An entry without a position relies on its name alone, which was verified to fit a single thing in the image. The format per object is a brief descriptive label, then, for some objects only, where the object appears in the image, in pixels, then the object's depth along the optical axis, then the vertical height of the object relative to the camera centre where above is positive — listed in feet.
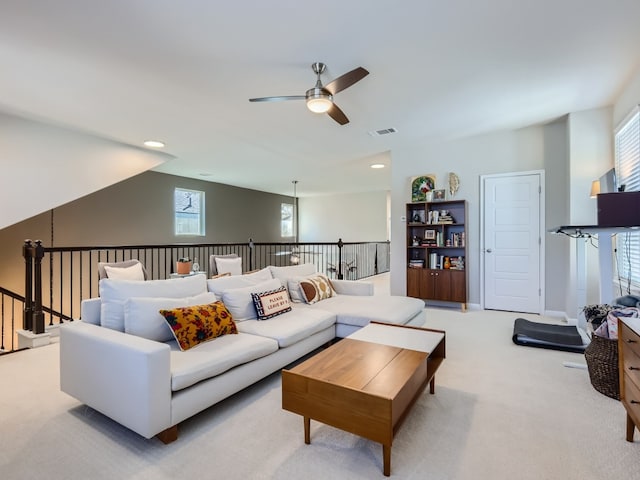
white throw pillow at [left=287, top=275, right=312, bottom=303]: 12.25 -1.88
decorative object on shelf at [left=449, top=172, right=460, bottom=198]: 17.02 +2.91
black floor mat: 10.71 -3.30
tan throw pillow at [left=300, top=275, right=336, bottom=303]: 12.03 -1.83
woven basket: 7.64 -3.03
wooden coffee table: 5.13 -2.47
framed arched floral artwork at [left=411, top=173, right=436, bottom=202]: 17.53 +2.85
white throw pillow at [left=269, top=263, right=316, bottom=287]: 12.41 -1.24
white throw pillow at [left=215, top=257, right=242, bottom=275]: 14.10 -1.09
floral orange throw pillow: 7.23 -1.92
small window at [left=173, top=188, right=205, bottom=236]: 24.62 +2.25
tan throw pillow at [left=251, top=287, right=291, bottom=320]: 9.73 -1.93
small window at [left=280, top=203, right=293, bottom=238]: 35.55 +2.25
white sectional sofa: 5.79 -2.38
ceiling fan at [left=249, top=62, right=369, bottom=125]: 8.46 +4.00
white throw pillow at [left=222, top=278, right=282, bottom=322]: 9.56 -1.83
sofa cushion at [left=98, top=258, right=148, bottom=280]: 11.74 -0.93
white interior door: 15.47 -0.14
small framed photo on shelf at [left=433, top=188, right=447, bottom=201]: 17.29 +2.37
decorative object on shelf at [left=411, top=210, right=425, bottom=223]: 17.79 +1.27
